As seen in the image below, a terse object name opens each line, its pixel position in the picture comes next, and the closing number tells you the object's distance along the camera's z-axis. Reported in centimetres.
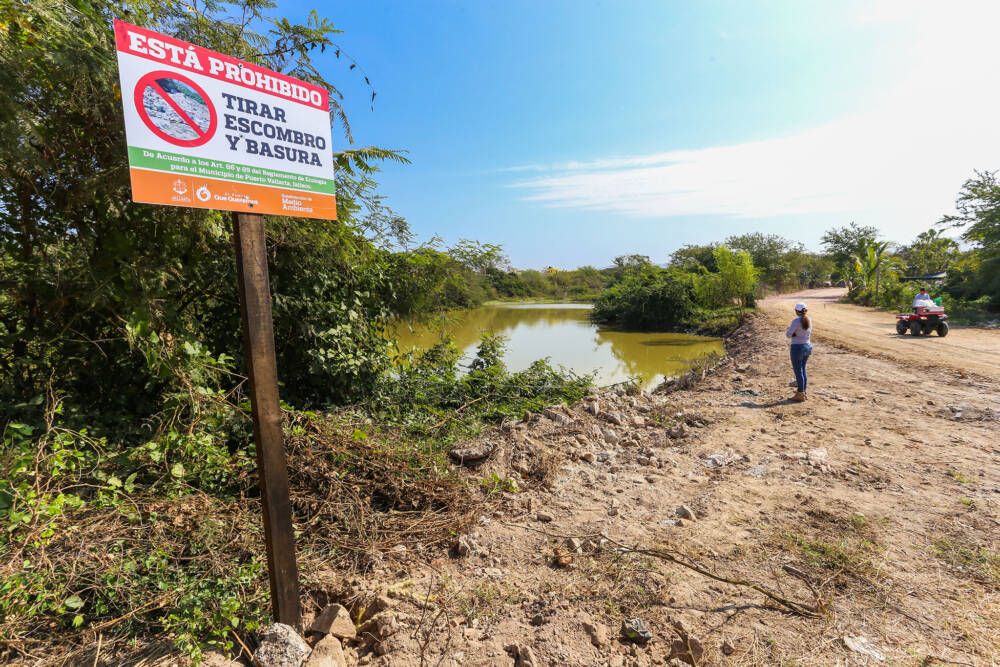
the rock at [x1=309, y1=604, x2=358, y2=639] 226
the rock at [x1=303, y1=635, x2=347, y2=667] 205
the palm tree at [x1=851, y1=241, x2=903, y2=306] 2492
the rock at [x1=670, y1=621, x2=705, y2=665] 211
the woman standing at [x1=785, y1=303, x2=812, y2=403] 661
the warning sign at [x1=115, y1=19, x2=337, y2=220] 173
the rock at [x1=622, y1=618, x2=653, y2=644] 222
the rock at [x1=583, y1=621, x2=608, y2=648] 220
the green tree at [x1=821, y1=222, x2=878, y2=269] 4000
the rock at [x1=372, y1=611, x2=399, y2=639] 225
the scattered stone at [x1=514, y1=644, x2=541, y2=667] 207
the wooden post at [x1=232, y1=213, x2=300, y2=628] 207
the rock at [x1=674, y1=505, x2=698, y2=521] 340
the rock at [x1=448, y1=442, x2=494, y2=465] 434
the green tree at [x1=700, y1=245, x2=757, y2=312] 2359
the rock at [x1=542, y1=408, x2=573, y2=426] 548
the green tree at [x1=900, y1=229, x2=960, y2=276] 2666
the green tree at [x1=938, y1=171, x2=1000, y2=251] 1683
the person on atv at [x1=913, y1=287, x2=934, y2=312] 1202
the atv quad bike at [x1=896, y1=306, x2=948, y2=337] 1154
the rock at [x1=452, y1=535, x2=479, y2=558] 297
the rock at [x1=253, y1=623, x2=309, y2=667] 201
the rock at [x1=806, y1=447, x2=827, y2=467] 431
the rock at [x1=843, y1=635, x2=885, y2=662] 209
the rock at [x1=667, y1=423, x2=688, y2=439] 539
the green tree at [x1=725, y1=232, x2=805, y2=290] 3728
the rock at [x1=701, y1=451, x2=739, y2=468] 450
